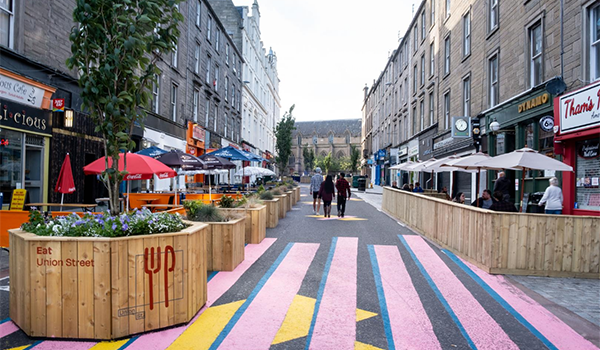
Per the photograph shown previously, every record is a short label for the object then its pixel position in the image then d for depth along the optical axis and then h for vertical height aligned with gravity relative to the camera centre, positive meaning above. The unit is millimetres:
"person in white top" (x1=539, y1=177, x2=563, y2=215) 10281 -475
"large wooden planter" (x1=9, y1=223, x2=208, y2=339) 3623 -1103
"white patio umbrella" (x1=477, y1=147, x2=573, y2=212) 8289 +403
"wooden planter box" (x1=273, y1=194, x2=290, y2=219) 13412 -1084
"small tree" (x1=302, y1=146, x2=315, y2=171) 88688 +3900
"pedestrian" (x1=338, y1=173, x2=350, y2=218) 13805 -493
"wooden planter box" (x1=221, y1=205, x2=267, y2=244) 8516 -1127
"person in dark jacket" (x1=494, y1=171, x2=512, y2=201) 10922 -131
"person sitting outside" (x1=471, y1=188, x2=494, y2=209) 9602 -534
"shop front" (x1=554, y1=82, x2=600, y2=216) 9805 +1015
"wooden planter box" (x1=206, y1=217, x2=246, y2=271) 6211 -1178
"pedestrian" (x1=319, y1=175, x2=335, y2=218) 13594 -533
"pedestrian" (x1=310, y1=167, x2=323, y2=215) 16480 -275
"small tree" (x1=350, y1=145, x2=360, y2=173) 68312 +3329
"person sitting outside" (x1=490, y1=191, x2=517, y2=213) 7266 -507
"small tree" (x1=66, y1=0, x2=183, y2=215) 4344 +1329
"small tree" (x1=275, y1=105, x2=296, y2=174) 45562 +4678
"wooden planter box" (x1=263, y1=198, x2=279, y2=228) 11141 -1120
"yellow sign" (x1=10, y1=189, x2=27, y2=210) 8414 -660
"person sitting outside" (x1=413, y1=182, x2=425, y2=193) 16848 -499
